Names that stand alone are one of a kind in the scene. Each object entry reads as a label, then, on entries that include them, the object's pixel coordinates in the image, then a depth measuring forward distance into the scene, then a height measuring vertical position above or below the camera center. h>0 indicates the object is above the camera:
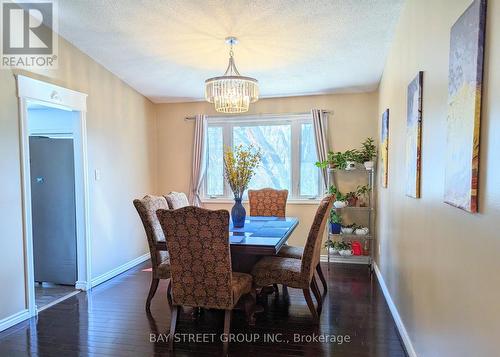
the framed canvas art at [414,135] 2.20 +0.20
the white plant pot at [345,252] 4.45 -1.14
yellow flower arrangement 3.21 -0.06
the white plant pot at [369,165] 4.33 -0.01
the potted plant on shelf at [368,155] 4.34 +0.12
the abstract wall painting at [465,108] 1.30 +0.24
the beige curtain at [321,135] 4.73 +0.41
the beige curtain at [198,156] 5.17 +0.13
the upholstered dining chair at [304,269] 2.79 -0.89
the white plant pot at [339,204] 4.41 -0.51
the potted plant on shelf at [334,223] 4.47 -0.77
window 4.95 +0.21
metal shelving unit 4.52 -0.84
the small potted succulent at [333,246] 4.47 -1.08
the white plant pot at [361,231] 4.39 -0.86
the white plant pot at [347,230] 4.45 -0.86
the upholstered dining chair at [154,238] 2.99 -0.64
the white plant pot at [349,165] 4.39 -0.01
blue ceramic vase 3.39 -0.50
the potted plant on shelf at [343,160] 4.40 +0.06
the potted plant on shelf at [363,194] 4.58 -0.40
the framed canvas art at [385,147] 3.55 +0.19
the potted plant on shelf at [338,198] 4.42 -0.45
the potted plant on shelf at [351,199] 4.56 -0.46
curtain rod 4.77 +0.75
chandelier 3.09 +0.67
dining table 2.59 -0.61
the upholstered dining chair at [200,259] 2.31 -0.67
